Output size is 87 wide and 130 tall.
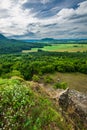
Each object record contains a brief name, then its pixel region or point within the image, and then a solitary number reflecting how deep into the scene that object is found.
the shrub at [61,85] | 23.90
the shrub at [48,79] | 30.13
